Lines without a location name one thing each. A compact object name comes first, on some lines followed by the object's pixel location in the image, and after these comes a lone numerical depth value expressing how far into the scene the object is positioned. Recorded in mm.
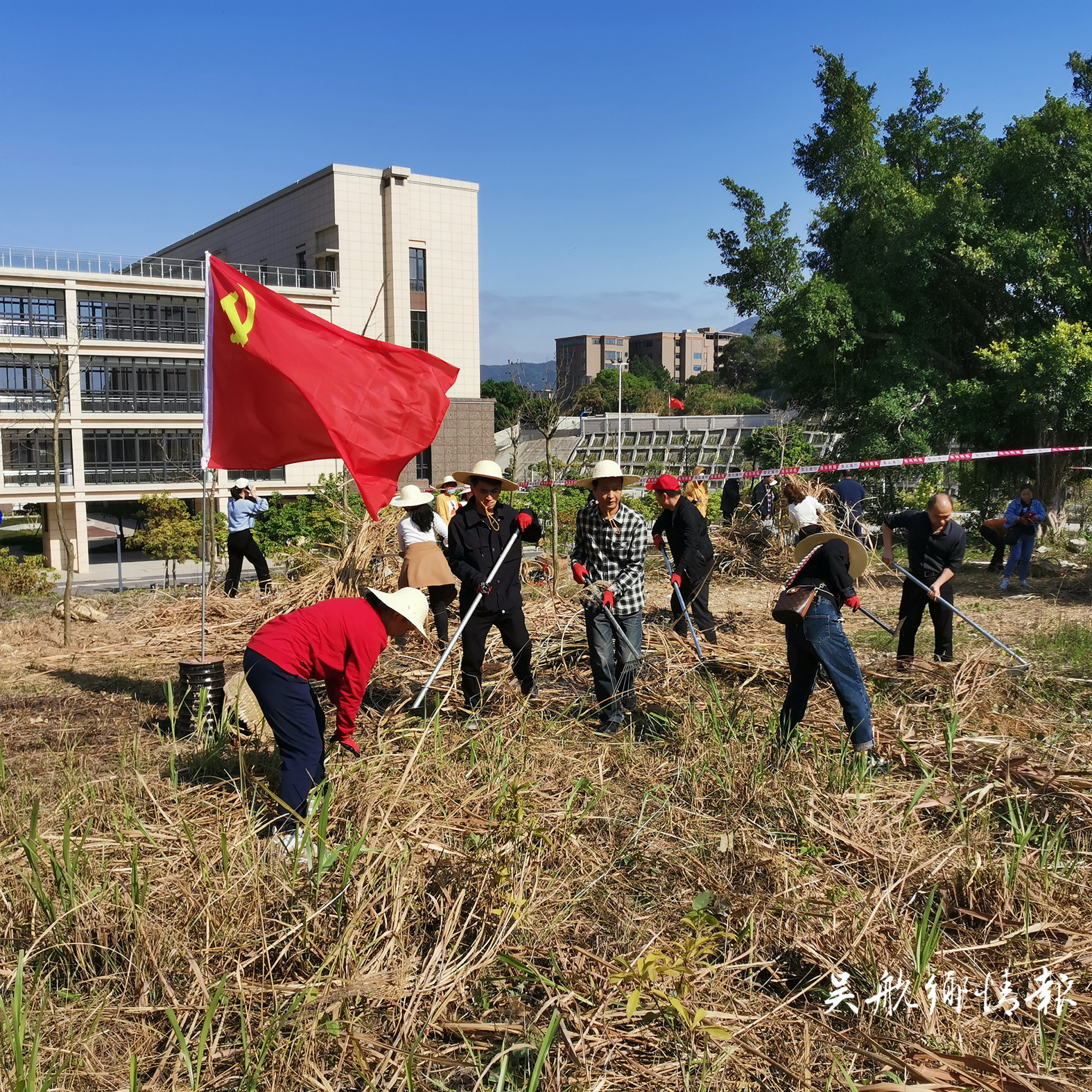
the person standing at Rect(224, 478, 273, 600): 11438
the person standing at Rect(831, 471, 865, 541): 13109
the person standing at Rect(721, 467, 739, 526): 15820
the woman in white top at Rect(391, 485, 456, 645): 8148
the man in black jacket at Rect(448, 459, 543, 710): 6266
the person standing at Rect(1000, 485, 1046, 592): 12086
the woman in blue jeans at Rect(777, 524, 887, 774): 5117
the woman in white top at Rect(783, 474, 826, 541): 9352
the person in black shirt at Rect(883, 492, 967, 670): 7258
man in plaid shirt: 6070
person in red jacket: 4215
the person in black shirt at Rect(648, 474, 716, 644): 8305
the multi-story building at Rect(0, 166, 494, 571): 30156
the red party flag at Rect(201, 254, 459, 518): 6387
